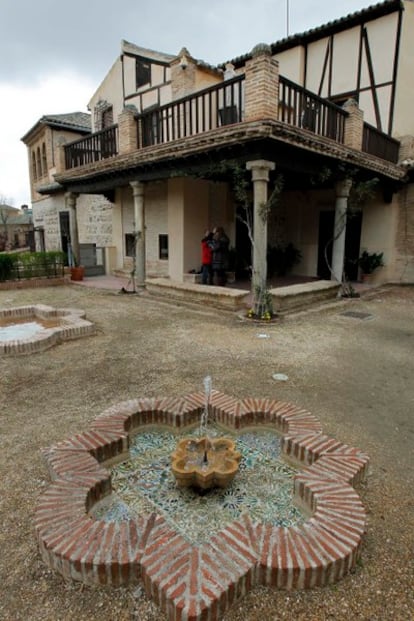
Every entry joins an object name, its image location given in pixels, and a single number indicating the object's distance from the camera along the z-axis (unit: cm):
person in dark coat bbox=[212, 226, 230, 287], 970
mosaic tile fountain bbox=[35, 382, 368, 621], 175
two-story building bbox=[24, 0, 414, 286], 712
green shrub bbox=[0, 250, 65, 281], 1120
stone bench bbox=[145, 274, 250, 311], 804
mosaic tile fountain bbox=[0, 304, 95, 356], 536
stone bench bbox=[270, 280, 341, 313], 793
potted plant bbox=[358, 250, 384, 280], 1174
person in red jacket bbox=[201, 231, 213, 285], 999
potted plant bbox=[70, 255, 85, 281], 1291
